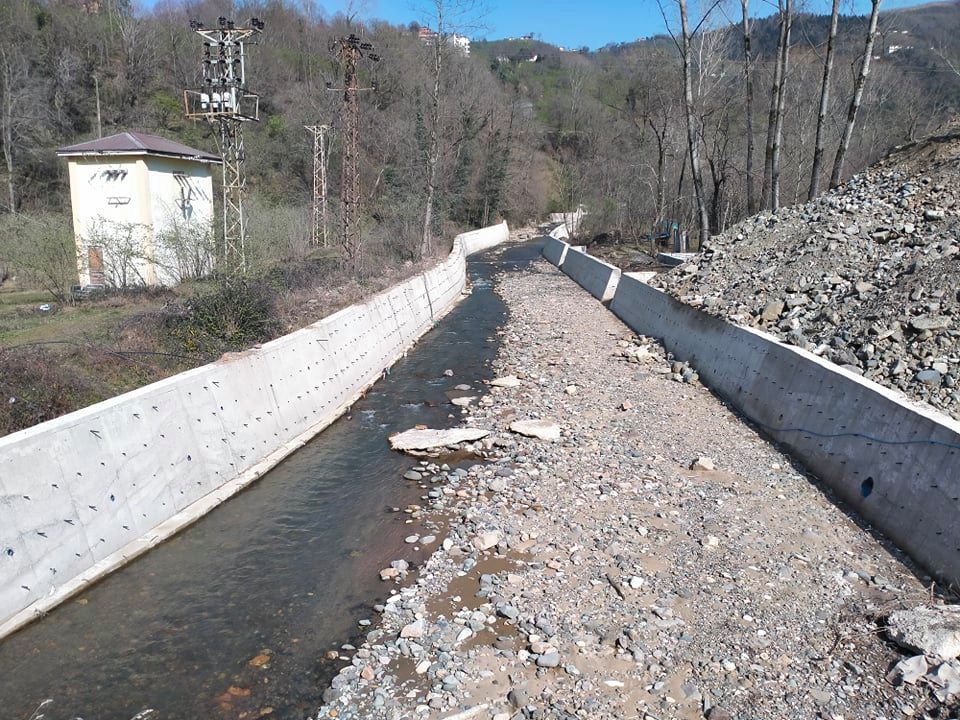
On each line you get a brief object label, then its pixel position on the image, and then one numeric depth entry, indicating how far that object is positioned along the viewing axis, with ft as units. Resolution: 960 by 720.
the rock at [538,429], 36.14
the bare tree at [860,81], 69.10
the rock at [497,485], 29.84
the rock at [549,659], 18.37
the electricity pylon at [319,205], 105.40
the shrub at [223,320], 39.65
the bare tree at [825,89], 73.15
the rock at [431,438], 35.91
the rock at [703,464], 31.19
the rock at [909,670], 16.89
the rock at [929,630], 17.42
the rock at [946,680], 16.30
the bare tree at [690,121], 86.74
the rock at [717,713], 16.37
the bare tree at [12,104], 124.77
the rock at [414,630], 19.99
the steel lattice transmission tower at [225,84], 69.72
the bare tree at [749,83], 87.51
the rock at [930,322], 33.37
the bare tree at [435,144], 113.39
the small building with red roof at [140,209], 63.57
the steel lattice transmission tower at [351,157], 82.53
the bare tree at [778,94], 78.69
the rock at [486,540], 24.98
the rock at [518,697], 16.97
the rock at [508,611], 20.61
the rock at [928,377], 29.86
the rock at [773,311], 43.47
